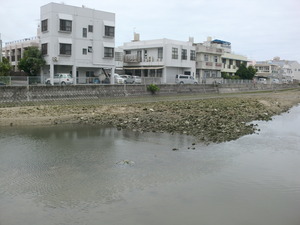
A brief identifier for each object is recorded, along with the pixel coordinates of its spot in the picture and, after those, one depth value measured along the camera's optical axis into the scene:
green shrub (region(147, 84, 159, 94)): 43.12
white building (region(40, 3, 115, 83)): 43.00
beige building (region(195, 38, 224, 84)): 66.50
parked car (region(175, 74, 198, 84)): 55.38
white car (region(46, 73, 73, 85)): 39.78
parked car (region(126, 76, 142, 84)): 45.42
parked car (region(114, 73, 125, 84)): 47.66
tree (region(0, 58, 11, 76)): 38.22
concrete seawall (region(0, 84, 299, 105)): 29.90
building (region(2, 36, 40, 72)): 56.71
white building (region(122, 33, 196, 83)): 58.78
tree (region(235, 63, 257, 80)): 74.81
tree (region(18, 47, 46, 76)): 43.12
